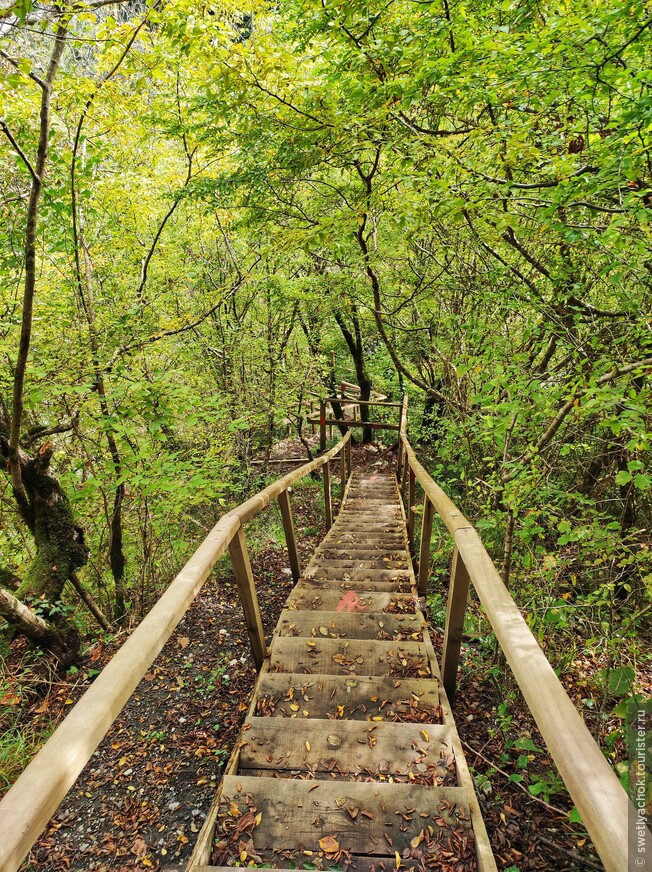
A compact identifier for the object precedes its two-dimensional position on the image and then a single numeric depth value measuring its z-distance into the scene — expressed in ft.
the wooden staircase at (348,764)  4.89
